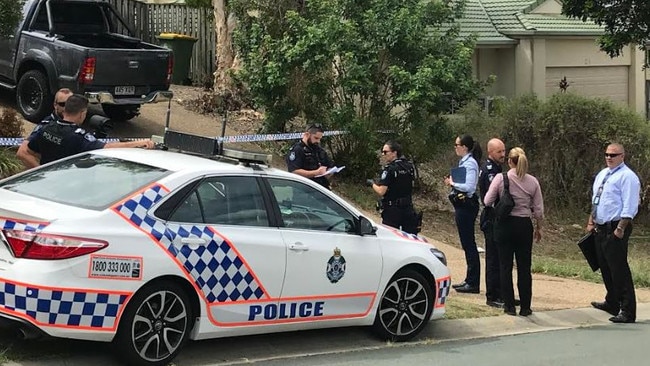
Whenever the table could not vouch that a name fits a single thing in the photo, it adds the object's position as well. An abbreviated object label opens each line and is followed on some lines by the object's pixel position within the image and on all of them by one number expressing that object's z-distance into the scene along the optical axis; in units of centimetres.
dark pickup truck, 1374
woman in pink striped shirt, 885
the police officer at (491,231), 939
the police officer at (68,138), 746
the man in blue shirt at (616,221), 912
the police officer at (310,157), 984
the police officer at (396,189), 943
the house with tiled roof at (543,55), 2419
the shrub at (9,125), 1282
